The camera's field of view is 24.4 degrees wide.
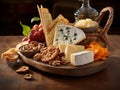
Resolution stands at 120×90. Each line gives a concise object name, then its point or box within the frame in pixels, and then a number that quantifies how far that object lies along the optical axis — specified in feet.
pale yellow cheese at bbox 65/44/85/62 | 4.24
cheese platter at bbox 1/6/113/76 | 4.11
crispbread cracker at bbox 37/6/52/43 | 4.81
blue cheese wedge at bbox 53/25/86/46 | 4.60
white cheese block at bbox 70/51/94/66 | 4.06
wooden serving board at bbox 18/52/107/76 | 4.05
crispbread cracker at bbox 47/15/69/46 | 4.80
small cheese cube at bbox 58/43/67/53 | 4.39
